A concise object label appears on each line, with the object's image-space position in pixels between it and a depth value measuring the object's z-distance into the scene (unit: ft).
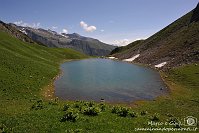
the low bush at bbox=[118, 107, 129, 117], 56.31
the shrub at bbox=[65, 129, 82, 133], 45.03
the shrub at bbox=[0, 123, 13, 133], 45.81
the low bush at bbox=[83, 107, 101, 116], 55.37
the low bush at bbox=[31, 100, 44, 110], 62.96
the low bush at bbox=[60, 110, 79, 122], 50.95
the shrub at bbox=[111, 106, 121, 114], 58.25
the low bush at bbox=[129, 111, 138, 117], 55.99
